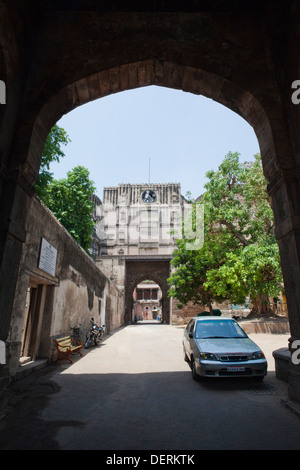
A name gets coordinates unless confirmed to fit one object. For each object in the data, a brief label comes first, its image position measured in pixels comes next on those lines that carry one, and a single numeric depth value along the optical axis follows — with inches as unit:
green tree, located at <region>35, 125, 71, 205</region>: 398.3
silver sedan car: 187.6
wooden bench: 275.0
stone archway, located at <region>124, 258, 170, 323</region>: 1139.3
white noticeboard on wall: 252.7
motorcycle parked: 394.3
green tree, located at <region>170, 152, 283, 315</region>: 555.1
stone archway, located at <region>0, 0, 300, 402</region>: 157.5
